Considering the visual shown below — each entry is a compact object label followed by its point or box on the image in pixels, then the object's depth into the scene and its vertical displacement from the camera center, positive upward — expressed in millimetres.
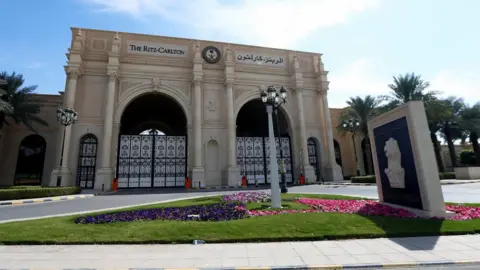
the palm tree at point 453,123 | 33344 +6441
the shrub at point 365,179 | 24172 -308
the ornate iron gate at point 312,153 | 29984 +2815
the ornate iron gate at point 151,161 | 25562 +2167
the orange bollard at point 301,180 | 26939 -226
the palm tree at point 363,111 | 32062 +8029
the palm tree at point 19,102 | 24609 +8236
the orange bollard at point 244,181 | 26122 -141
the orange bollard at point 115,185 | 23111 -112
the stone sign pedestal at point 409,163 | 8500 +396
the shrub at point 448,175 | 27355 -245
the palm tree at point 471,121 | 31750 +6342
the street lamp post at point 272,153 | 10562 +1060
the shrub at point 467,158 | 41906 +2439
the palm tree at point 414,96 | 28844 +9038
